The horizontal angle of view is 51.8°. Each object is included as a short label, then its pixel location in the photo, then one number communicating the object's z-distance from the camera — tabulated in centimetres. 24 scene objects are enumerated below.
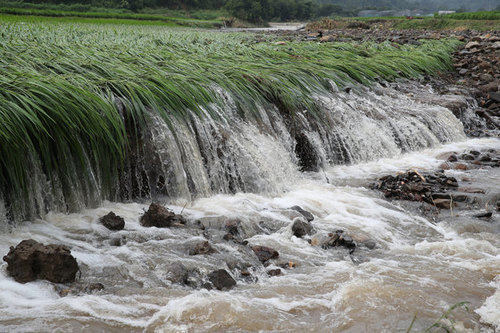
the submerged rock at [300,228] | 457
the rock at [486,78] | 1150
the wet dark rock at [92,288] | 328
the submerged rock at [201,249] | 399
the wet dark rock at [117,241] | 406
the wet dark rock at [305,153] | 696
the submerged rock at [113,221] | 432
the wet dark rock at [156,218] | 446
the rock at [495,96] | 1070
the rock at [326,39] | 1569
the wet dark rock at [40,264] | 331
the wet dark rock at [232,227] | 454
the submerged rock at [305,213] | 501
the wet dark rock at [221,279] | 351
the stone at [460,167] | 721
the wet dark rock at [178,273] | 355
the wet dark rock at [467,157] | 767
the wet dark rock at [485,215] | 522
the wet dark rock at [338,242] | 436
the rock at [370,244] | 439
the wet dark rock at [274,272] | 377
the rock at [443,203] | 556
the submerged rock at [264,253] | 403
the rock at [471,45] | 1427
